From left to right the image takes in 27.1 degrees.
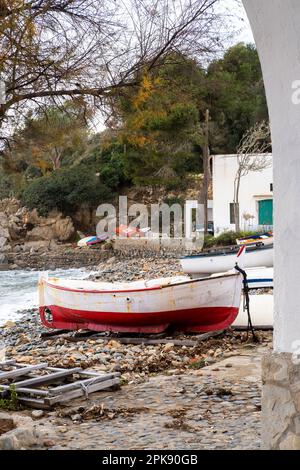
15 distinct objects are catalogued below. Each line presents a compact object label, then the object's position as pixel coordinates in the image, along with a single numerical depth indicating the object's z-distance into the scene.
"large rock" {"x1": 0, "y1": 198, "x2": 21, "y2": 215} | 41.28
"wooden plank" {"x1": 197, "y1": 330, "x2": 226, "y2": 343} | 9.66
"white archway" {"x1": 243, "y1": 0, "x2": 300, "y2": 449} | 3.08
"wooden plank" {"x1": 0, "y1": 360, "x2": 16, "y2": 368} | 7.22
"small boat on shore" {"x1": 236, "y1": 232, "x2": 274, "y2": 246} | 18.71
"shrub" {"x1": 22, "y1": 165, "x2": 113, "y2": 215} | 40.12
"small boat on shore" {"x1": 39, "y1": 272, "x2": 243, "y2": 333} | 10.07
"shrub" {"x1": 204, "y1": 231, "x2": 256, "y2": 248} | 24.80
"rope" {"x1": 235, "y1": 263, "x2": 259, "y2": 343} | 9.26
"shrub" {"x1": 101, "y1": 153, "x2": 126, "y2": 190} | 40.59
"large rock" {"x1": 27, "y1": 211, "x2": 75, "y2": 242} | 39.22
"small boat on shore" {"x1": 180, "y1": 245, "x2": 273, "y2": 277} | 18.19
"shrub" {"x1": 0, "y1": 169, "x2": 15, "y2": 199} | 39.32
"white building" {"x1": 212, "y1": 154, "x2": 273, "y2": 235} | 27.52
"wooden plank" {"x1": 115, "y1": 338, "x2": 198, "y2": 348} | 9.34
